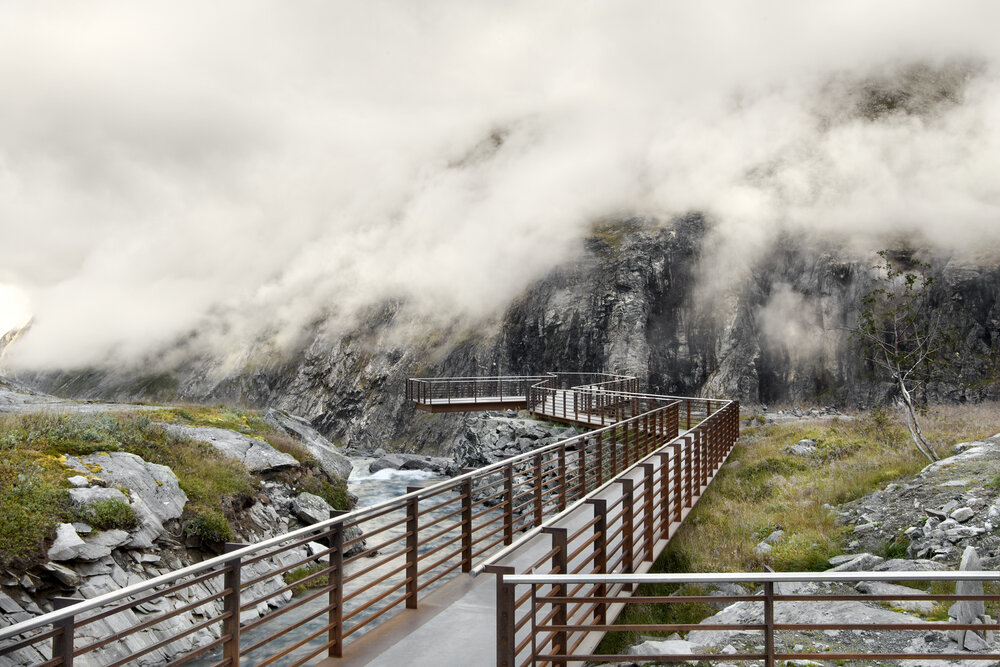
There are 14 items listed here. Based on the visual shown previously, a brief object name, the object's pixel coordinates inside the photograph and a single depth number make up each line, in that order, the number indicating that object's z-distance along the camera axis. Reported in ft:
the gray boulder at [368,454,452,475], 124.26
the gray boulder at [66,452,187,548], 38.14
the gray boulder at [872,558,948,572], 30.07
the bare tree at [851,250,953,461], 66.03
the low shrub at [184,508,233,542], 41.70
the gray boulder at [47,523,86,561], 32.48
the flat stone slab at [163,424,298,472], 55.62
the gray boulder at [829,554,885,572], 33.37
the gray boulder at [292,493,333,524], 54.39
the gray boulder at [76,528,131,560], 33.71
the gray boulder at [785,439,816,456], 62.90
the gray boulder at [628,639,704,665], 22.94
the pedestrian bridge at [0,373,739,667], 15.72
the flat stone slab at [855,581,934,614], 26.71
